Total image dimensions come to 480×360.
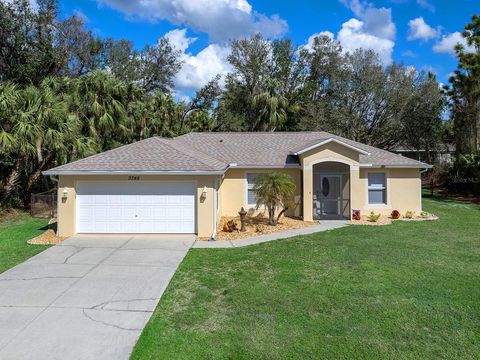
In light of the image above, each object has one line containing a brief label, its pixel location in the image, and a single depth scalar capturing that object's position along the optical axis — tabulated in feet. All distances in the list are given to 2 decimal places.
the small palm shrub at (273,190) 48.60
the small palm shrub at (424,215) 57.24
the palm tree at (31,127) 51.03
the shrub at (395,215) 57.00
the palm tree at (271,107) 111.86
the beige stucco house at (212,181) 43.65
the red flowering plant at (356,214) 55.36
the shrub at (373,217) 53.86
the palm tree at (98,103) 69.56
